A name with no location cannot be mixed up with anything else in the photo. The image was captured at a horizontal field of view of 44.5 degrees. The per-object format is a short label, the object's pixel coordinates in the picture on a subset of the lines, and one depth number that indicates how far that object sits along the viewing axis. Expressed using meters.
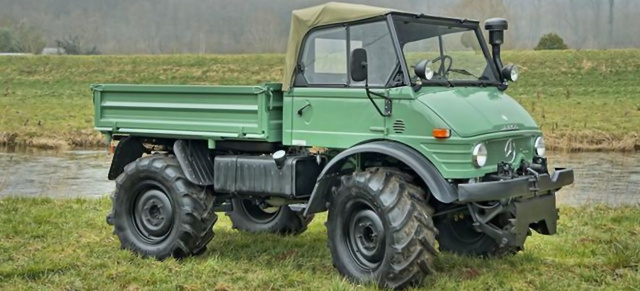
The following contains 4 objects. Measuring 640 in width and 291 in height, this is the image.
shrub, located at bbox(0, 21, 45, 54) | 61.06
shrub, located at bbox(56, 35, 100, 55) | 56.25
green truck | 6.87
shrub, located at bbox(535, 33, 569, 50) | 47.97
